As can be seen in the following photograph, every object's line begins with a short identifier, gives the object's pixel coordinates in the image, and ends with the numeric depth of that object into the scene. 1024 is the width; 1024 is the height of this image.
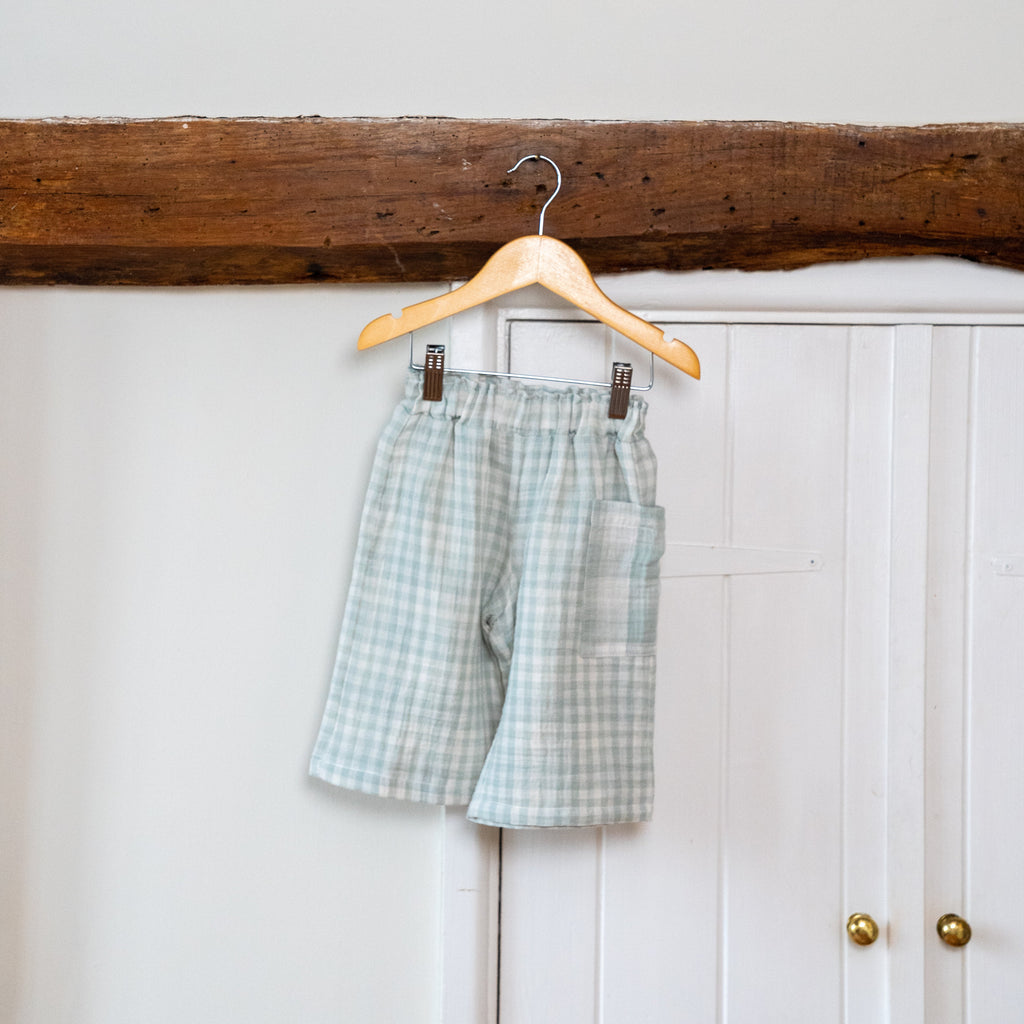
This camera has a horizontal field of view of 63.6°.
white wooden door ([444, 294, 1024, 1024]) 1.18
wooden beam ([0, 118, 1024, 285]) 1.11
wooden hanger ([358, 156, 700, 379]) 1.06
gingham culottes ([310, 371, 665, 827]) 1.04
